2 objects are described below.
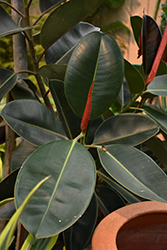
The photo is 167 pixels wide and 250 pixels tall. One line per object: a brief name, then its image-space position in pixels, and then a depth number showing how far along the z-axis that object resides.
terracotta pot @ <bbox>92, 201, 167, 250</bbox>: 0.43
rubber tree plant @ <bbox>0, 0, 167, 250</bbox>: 0.37
